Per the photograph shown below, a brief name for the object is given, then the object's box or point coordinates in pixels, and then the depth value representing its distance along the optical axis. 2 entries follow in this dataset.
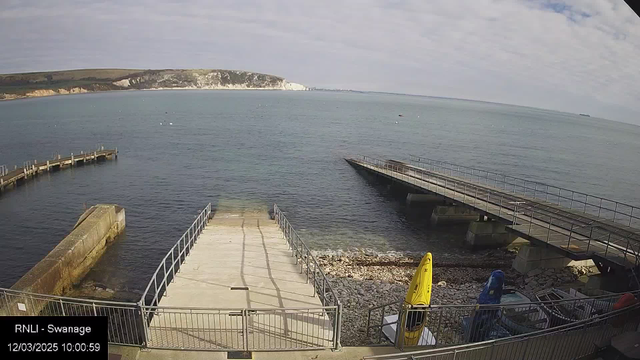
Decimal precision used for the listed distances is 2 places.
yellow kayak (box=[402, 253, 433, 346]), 10.24
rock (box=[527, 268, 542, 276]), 21.83
